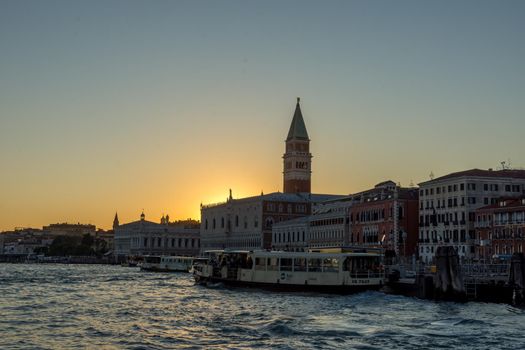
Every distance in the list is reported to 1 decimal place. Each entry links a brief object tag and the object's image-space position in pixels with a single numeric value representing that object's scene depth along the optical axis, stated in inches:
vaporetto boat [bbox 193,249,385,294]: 2156.7
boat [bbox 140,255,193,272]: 4436.5
